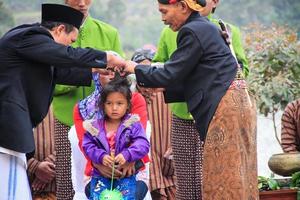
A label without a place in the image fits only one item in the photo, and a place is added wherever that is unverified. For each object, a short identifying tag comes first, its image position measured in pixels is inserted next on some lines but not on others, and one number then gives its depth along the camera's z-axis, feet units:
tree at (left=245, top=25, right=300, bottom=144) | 43.10
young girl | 30.60
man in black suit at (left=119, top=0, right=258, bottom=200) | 27.59
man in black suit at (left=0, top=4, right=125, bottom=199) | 26.96
